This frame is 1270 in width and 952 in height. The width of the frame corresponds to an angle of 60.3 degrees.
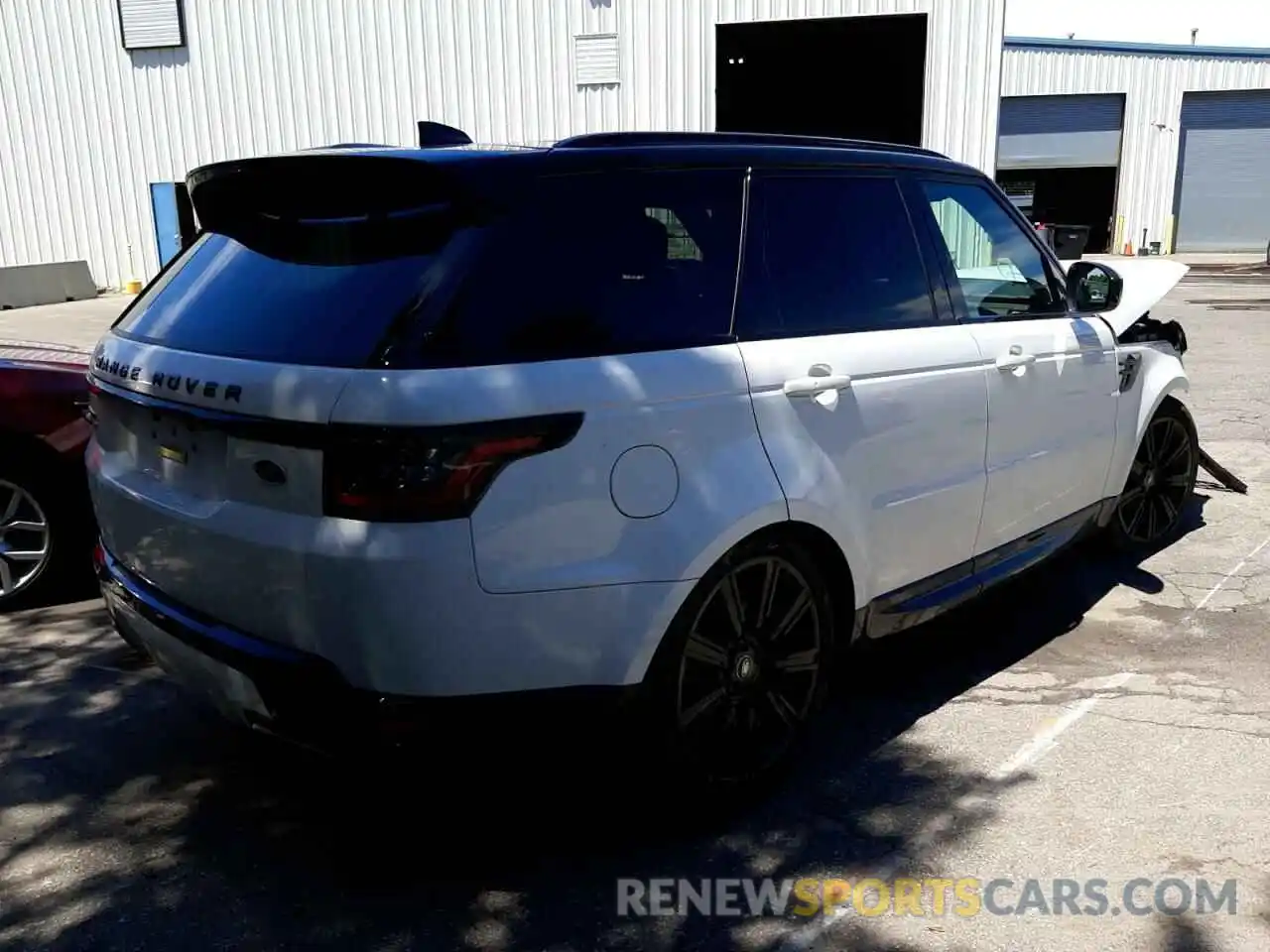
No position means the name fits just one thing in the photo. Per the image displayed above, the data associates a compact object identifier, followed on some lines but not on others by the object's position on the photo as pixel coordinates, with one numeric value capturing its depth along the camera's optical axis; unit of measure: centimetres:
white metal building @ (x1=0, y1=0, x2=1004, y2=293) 1866
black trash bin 2670
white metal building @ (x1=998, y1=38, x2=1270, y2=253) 3297
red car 473
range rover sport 243
